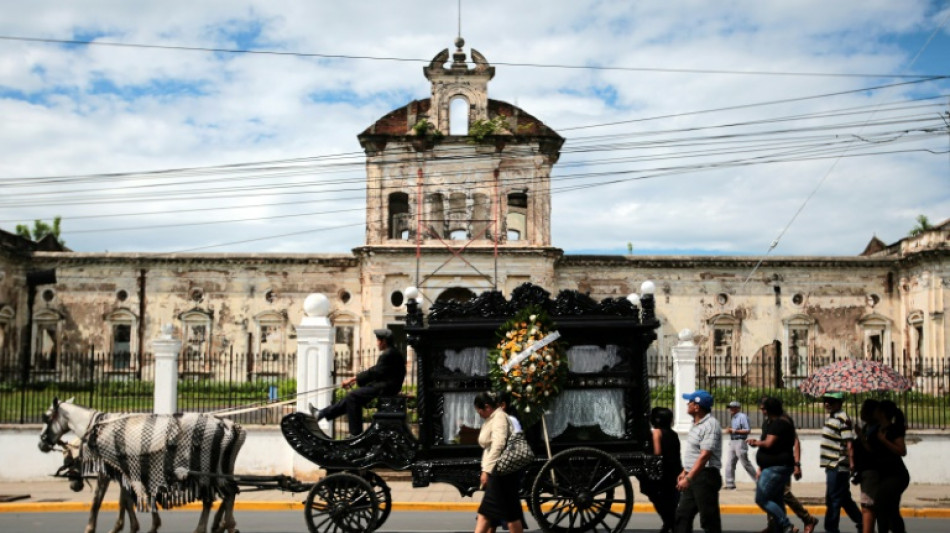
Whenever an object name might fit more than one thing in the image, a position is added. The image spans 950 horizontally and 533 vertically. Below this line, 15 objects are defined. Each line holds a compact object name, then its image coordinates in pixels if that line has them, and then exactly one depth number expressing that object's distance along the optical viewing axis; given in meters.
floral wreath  9.54
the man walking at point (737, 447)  14.24
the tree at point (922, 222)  47.30
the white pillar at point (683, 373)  15.80
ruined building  29.27
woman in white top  8.30
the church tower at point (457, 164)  29.42
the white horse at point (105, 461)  9.65
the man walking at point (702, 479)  8.34
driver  10.53
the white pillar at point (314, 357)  14.83
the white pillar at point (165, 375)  15.15
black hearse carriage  9.73
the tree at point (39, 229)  51.72
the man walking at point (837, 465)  10.05
